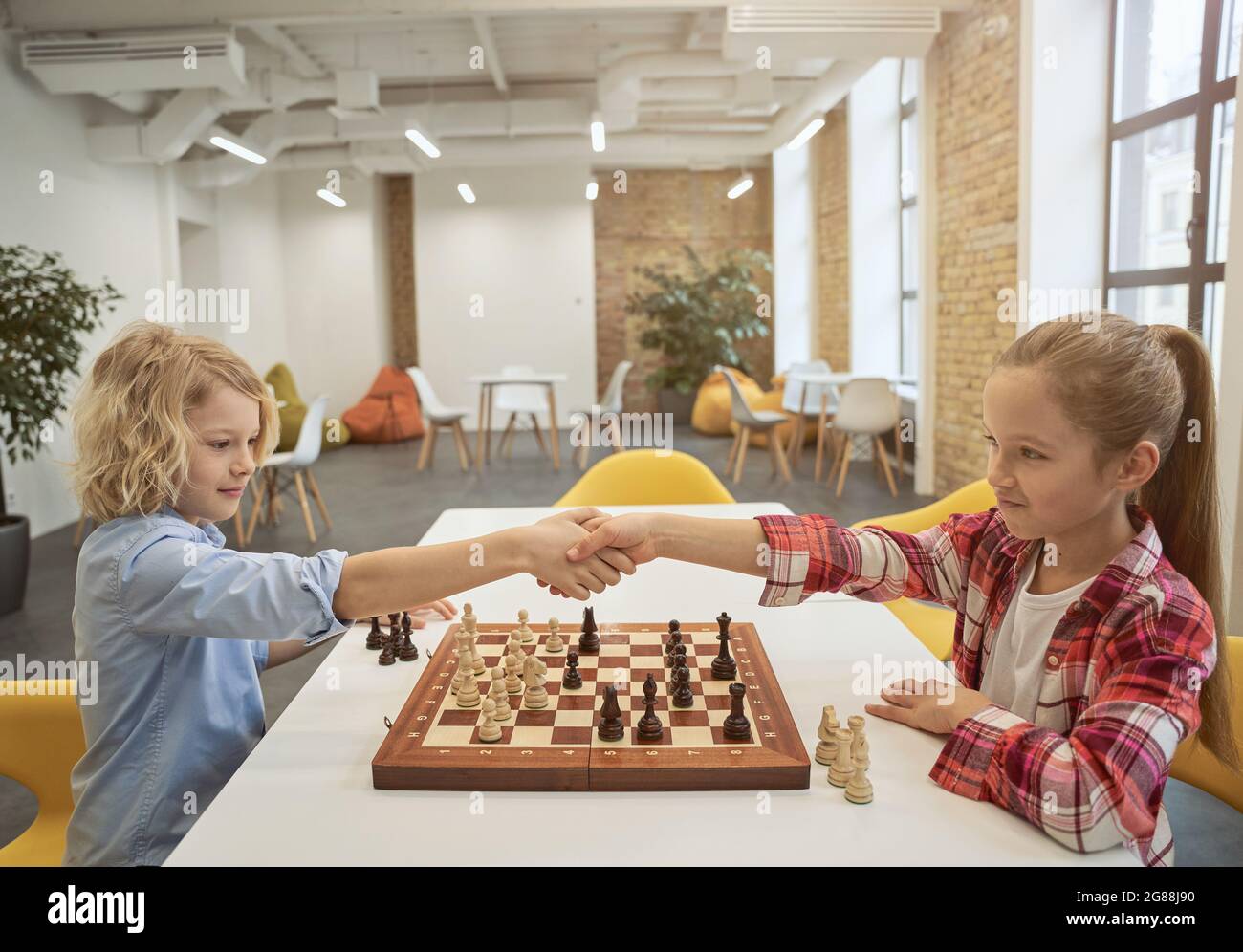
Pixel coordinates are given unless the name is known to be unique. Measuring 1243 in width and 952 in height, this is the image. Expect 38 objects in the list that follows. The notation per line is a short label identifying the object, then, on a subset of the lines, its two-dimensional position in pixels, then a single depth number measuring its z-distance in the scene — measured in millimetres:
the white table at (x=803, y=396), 7909
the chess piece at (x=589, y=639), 1551
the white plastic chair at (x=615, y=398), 9117
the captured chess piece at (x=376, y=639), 1648
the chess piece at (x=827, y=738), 1176
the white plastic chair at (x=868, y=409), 7027
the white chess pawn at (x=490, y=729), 1180
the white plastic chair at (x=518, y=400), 9398
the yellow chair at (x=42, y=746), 1584
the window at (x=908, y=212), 8875
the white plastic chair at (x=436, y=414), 8570
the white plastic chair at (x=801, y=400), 8523
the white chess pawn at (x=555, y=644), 1565
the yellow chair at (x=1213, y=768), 1422
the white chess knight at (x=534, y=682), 1306
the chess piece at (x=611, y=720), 1193
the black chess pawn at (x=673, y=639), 1442
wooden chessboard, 1109
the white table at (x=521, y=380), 8594
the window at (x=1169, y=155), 4387
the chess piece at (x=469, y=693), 1283
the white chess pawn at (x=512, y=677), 1373
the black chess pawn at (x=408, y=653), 1599
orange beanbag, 11133
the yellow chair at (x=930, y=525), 2473
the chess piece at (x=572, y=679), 1379
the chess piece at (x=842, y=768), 1123
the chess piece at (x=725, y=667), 1391
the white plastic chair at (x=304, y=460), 5844
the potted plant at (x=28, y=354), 4578
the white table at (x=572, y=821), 977
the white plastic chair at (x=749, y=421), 7730
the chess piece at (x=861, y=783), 1083
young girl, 1017
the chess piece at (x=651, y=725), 1191
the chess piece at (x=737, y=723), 1185
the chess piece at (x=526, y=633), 1591
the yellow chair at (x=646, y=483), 3133
